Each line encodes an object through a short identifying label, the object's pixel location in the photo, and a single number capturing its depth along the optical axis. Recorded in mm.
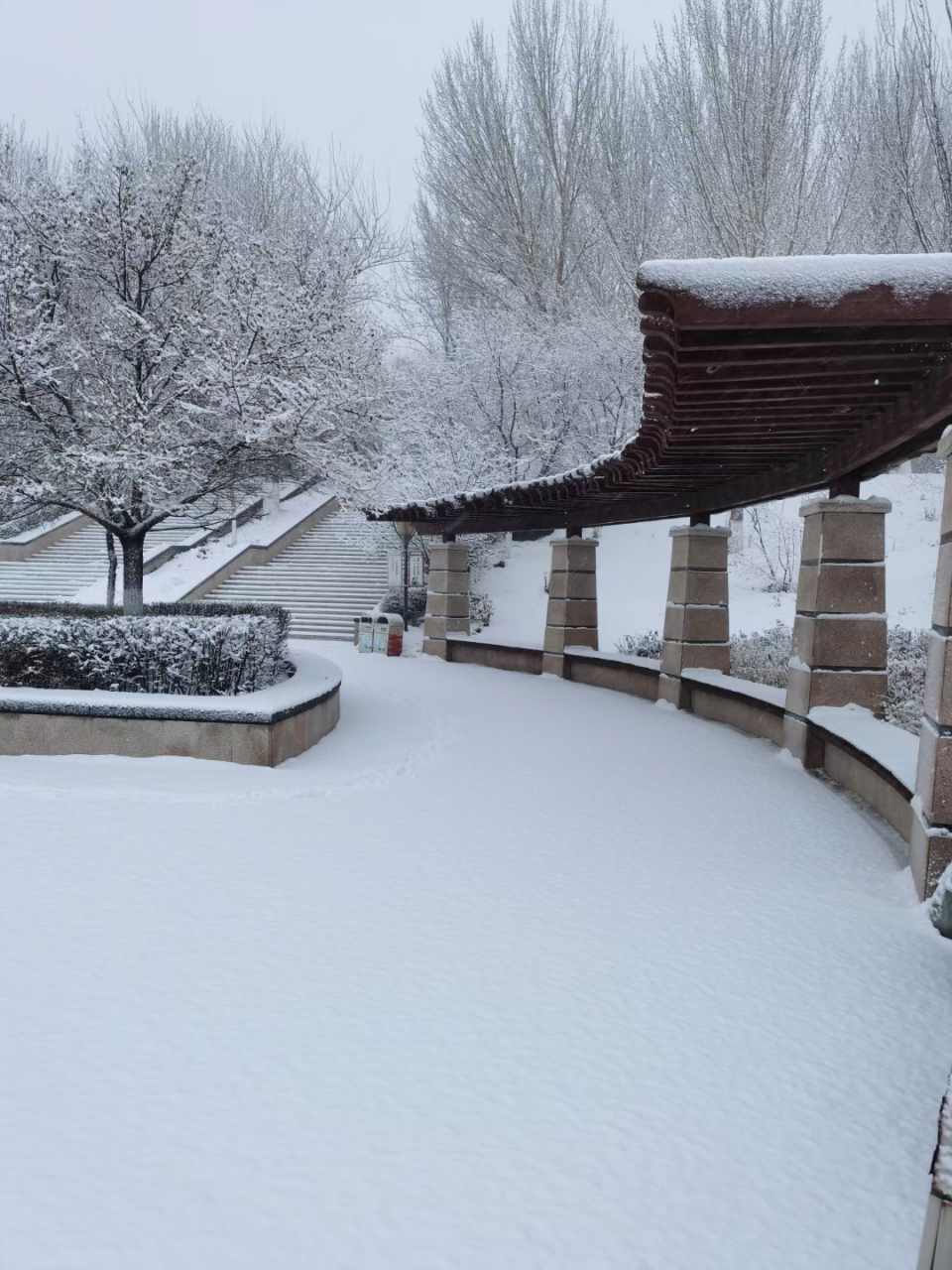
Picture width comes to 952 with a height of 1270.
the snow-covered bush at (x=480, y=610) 23469
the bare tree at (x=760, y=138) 20188
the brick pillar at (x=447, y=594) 18875
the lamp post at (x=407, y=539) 21812
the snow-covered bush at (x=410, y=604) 23453
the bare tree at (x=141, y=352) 11172
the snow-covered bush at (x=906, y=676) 10081
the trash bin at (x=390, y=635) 18781
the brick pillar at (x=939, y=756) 5160
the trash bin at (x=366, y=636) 19156
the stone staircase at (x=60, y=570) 24172
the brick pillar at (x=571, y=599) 15594
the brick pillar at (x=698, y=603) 12055
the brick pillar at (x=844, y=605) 8211
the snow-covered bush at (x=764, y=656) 13531
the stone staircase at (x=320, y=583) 22734
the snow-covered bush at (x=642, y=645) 17511
